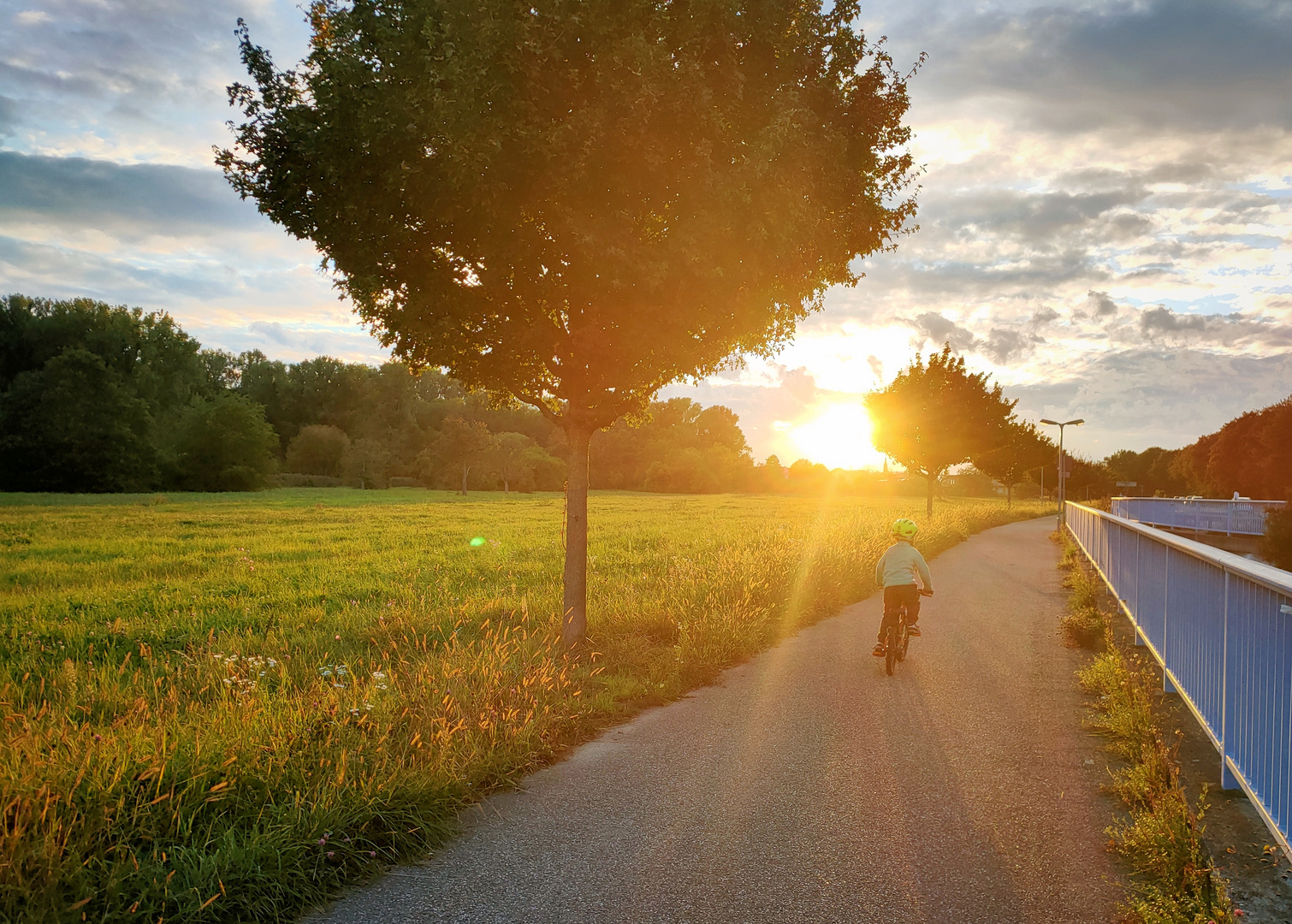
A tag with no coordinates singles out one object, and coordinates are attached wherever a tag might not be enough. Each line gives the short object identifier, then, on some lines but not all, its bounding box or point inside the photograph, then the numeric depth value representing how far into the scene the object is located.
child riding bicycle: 7.45
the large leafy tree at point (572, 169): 5.62
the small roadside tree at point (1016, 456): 37.62
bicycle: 7.21
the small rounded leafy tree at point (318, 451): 68.88
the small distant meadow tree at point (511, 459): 61.78
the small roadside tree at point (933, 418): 32.09
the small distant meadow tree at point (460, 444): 57.03
